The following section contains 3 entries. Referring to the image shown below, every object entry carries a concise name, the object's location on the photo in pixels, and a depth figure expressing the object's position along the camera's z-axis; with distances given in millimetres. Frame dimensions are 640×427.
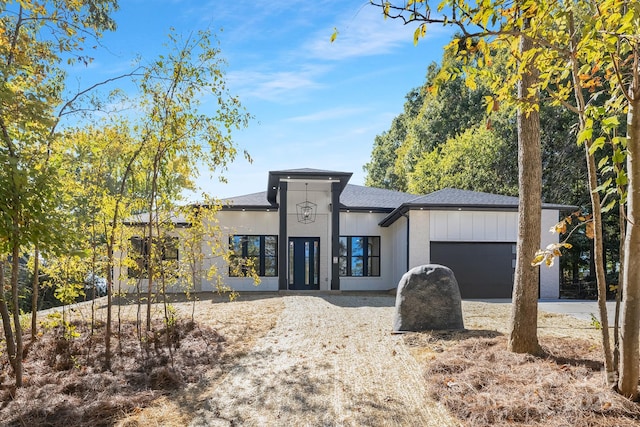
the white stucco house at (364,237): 13930
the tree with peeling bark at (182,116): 6156
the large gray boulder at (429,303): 7531
